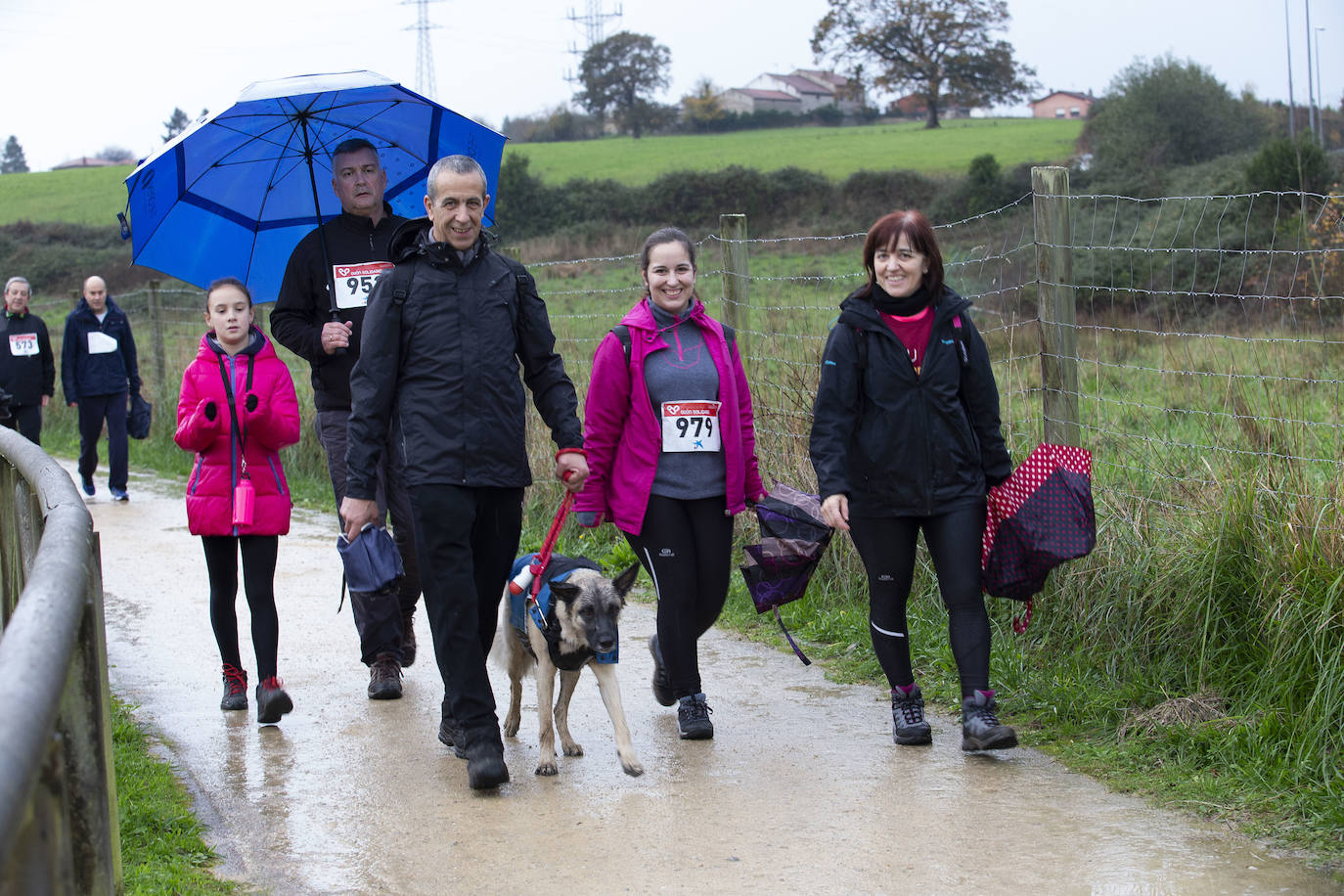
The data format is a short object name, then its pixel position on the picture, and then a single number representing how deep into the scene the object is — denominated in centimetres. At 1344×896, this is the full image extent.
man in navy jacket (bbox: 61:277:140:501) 1211
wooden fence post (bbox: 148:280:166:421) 1638
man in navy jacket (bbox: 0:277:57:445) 1184
